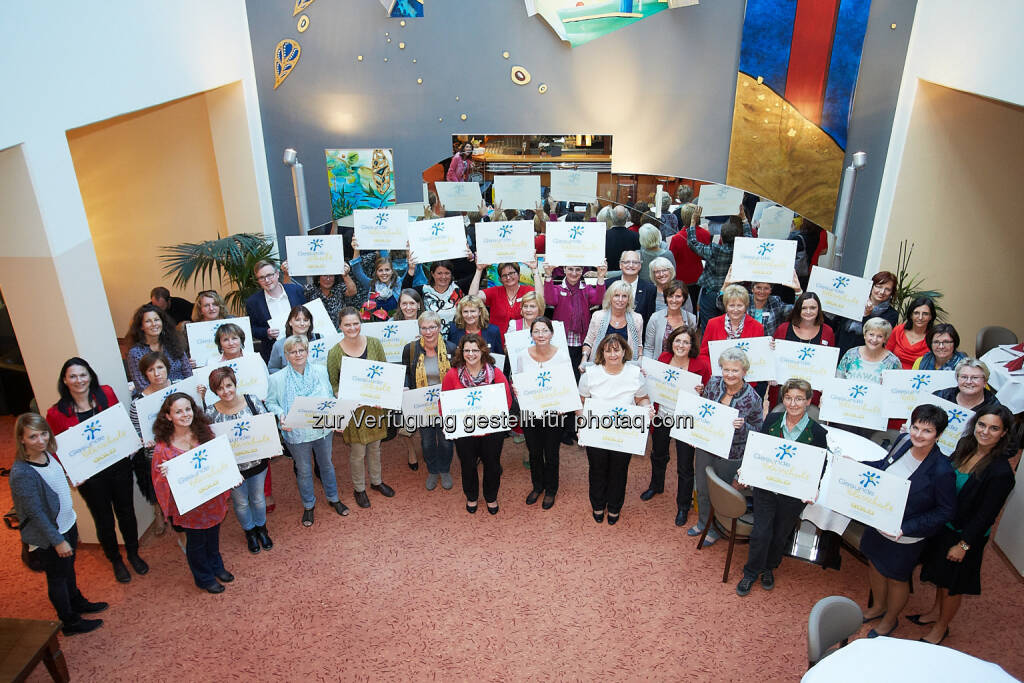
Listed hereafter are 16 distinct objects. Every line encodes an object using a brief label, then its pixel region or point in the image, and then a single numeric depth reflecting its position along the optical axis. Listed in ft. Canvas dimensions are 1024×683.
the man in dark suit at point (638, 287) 19.49
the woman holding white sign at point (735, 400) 15.14
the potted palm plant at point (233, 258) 22.40
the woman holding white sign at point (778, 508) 14.28
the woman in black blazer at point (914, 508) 12.71
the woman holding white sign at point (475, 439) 16.56
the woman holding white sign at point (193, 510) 14.30
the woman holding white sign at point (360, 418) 17.34
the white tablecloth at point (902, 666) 9.63
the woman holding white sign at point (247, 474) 15.24
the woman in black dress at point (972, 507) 12.71
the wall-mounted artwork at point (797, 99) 26.35
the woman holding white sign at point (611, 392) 16.35
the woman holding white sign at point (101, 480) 14.56
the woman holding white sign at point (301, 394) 16.57
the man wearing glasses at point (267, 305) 19.95
